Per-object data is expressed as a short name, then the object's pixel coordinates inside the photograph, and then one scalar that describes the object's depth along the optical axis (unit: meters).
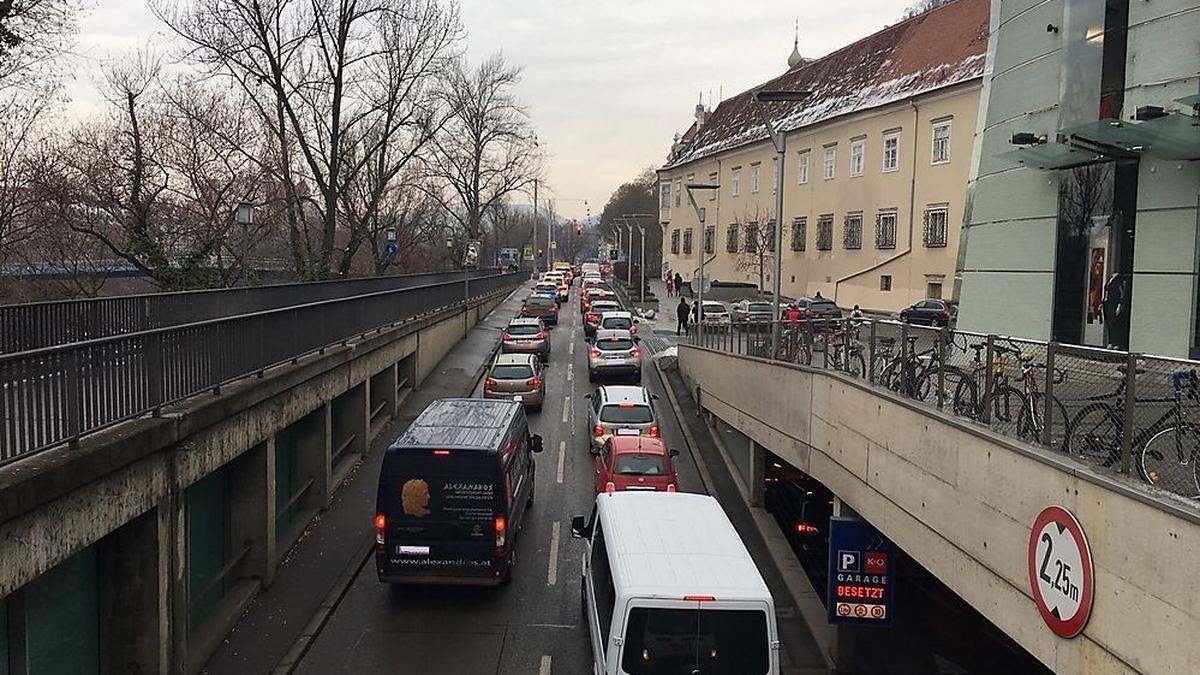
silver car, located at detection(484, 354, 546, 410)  26.88
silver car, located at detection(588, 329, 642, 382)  31.59
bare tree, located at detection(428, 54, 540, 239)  57.06
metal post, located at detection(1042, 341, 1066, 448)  8.42
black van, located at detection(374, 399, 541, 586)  12.95
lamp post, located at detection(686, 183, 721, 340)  30.08
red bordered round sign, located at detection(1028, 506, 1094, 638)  7.29
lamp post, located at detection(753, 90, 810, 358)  20.78
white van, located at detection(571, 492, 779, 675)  8.91
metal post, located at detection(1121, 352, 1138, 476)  7.21
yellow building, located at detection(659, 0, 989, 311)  44.75
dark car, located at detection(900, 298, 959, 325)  38.12
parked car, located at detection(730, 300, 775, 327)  37.10
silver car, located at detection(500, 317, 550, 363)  34.81
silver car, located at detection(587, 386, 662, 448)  21.86
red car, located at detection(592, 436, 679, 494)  17.72
